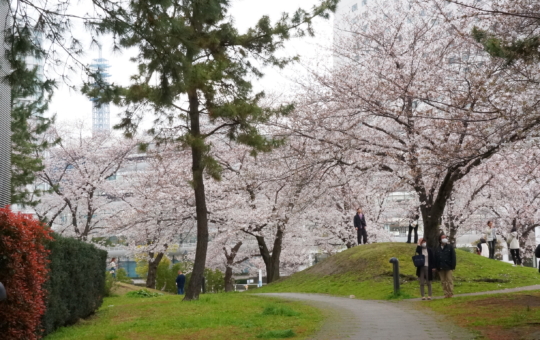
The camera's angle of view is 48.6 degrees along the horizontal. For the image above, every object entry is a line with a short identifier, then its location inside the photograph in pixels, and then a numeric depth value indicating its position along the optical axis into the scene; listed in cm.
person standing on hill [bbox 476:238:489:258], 2688
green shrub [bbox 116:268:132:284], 4455
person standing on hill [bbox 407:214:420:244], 2061
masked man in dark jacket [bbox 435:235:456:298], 1407
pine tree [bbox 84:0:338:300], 1556
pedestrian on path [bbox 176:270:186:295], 2980
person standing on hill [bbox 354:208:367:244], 2297
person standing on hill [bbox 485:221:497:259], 2361
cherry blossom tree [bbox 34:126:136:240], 3016
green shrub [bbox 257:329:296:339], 891
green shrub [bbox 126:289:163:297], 2236
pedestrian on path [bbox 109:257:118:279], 3252
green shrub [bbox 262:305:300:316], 1174
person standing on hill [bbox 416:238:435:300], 1456
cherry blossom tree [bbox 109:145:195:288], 2561
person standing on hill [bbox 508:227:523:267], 2205
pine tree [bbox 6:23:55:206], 859
